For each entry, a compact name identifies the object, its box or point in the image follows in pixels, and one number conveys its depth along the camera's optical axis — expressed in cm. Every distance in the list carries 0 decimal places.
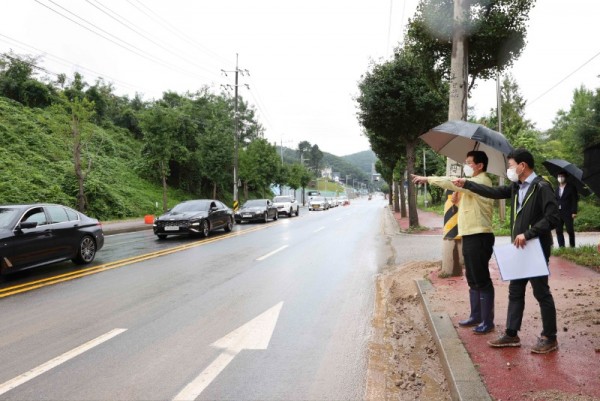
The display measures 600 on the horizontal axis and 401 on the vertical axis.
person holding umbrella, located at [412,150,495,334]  432
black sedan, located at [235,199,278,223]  2416
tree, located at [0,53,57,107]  3023
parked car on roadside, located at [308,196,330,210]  4625
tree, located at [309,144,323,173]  16162
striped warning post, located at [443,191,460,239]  716
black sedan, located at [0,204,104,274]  757
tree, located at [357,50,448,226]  1602
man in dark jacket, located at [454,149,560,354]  373
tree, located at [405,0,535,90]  879
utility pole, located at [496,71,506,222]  1759
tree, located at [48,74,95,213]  2055
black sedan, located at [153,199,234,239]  1482
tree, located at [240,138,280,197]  4406
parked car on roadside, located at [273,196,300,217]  3139
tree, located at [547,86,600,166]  2600
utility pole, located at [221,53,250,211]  2990
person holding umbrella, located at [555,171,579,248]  962
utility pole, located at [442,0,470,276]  755
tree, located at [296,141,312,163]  16600
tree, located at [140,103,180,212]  2756
